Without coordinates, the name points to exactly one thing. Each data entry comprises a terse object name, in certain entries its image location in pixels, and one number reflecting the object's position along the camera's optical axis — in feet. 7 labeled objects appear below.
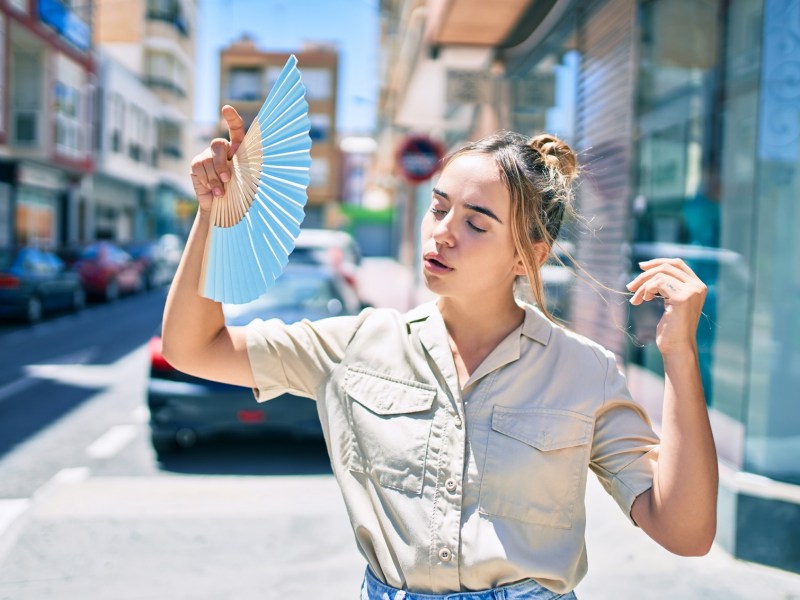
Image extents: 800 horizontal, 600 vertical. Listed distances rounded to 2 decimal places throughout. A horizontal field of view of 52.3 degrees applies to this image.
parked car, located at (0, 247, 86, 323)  45.47
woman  4.59
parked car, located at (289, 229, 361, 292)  36.24
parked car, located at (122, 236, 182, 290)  76.07
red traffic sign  36.40
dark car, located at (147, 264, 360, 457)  18.38
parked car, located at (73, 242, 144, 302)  60.75
